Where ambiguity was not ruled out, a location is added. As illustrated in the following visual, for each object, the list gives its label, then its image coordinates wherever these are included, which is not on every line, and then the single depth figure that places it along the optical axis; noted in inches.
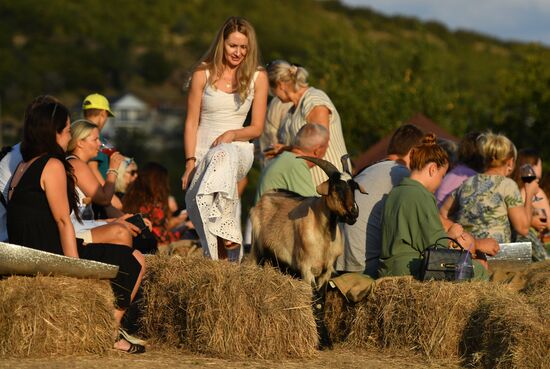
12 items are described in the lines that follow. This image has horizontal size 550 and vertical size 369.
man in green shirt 789.2
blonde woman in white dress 734.5
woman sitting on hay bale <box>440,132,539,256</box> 823.1
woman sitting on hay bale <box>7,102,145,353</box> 608.4
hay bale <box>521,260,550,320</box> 613.0
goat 684.7
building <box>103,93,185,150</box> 6813.5
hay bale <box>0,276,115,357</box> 588.4
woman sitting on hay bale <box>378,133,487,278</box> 697.6
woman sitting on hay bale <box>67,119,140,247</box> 676.1
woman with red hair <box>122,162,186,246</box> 936.9
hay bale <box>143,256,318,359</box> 611.8
